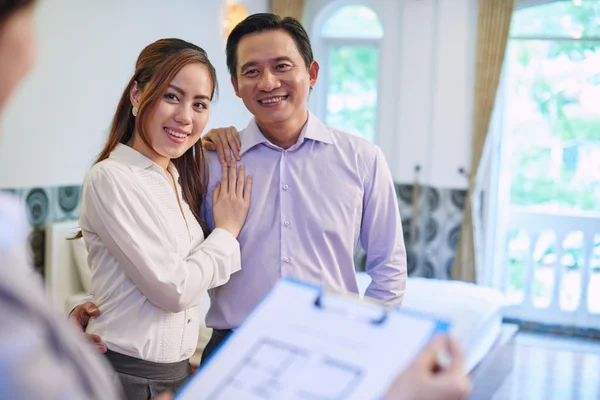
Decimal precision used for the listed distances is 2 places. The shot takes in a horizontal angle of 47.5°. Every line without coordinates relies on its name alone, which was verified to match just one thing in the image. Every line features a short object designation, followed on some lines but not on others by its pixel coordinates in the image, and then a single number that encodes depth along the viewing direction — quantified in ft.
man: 6.39
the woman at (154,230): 4.93
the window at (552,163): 18.86
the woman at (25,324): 2.15
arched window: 21.20
